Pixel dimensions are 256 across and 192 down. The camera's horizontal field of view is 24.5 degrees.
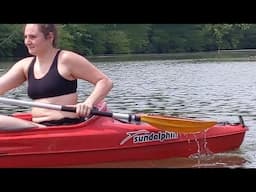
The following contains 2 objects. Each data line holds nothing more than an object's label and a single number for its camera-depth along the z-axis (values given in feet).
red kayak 16.58
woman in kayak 16.25
